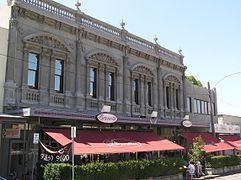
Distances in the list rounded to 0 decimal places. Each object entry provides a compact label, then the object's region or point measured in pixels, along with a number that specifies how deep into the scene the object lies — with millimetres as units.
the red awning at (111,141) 13269
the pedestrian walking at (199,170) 19200
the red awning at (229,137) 27055
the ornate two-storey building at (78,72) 14440
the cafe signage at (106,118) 15099
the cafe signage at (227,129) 27376
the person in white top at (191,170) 18053
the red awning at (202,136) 22151
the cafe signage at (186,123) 21691
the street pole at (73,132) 11883
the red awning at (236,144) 25175
